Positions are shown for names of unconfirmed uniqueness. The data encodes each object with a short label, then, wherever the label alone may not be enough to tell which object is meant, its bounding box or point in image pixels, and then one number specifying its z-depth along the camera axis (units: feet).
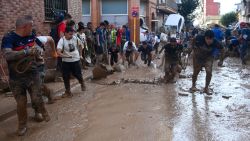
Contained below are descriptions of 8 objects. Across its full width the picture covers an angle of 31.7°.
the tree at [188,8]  191.62
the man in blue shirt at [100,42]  52.03
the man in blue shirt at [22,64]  21.61
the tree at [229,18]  220.23
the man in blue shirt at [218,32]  61.57
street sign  75.68
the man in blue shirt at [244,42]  60.39
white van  118.96
